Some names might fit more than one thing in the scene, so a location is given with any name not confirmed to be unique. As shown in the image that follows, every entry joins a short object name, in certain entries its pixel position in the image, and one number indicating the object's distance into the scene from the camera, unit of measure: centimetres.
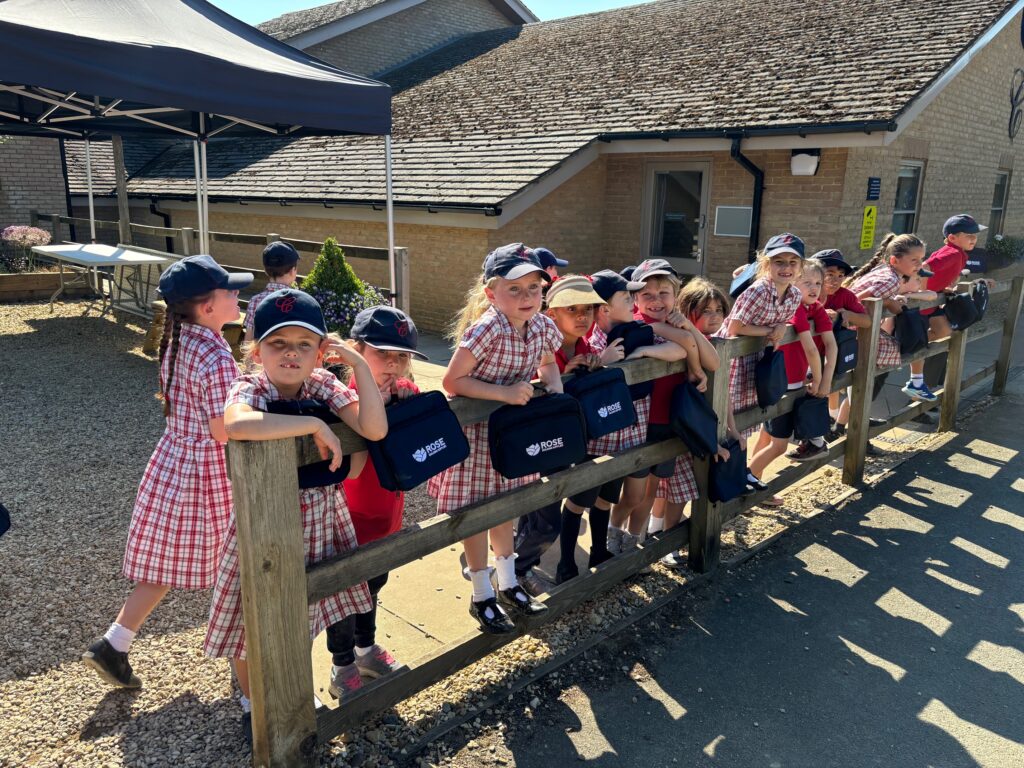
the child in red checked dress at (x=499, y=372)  298
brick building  935
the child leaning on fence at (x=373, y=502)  272
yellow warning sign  968
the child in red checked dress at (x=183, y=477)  288
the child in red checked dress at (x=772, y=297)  408
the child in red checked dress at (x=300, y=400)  235
